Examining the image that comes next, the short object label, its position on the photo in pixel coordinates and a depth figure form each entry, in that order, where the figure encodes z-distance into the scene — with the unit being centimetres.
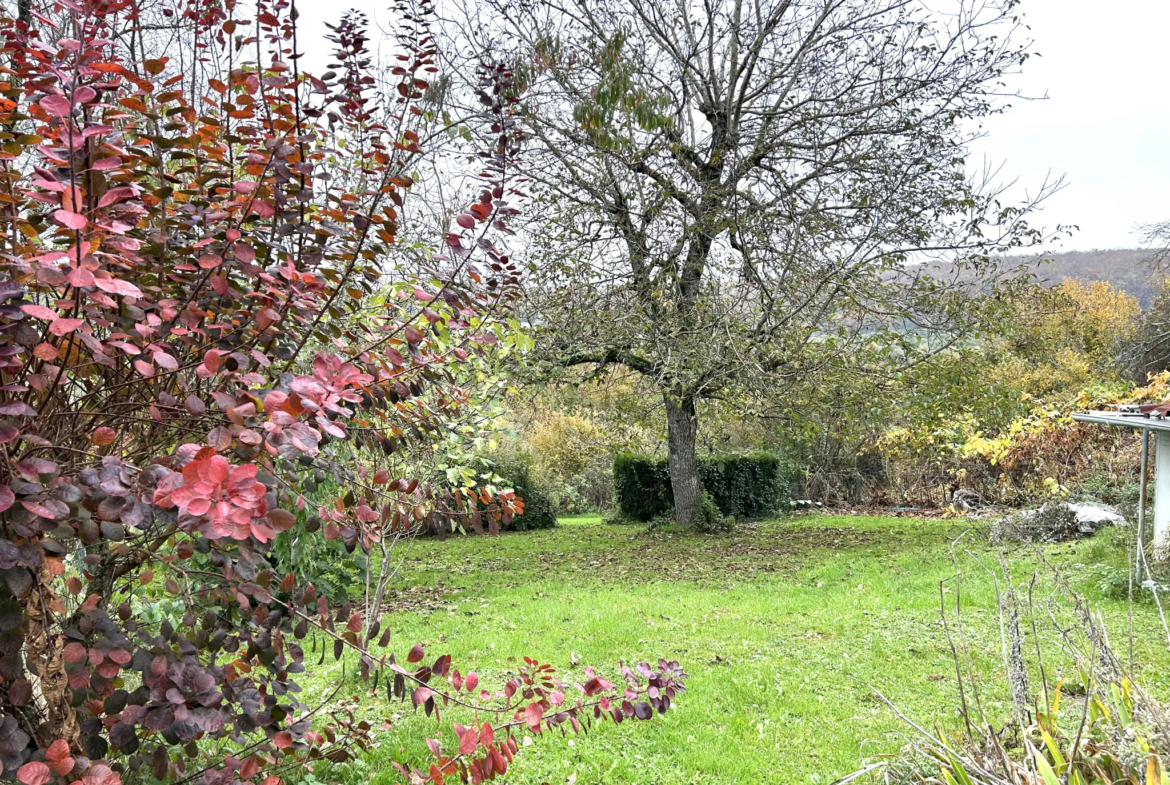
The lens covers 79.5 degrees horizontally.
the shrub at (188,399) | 106
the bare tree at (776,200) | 880
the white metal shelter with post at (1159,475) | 671
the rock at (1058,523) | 951
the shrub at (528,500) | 1525
